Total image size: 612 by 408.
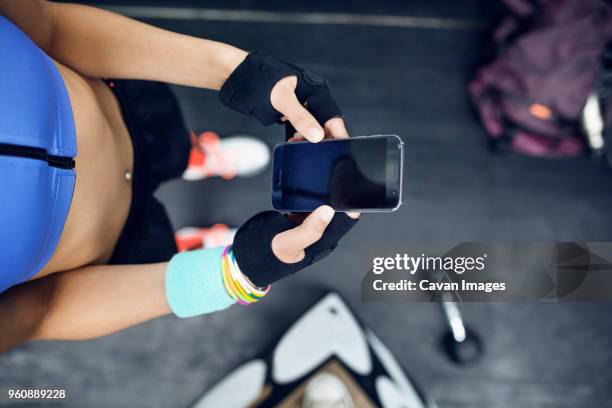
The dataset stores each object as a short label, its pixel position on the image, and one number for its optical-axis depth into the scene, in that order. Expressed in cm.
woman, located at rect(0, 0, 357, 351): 52
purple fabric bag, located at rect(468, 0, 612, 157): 110
